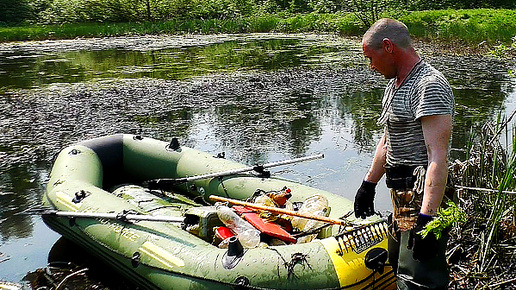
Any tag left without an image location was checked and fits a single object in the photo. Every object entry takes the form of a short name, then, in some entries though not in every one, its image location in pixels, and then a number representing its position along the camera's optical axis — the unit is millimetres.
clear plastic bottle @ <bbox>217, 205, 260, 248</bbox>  3426
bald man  2145
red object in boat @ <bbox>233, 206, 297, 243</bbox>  3443
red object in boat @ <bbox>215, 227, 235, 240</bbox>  3488
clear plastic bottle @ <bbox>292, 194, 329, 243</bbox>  3557
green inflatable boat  2959
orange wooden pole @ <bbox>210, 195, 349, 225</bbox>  3331
